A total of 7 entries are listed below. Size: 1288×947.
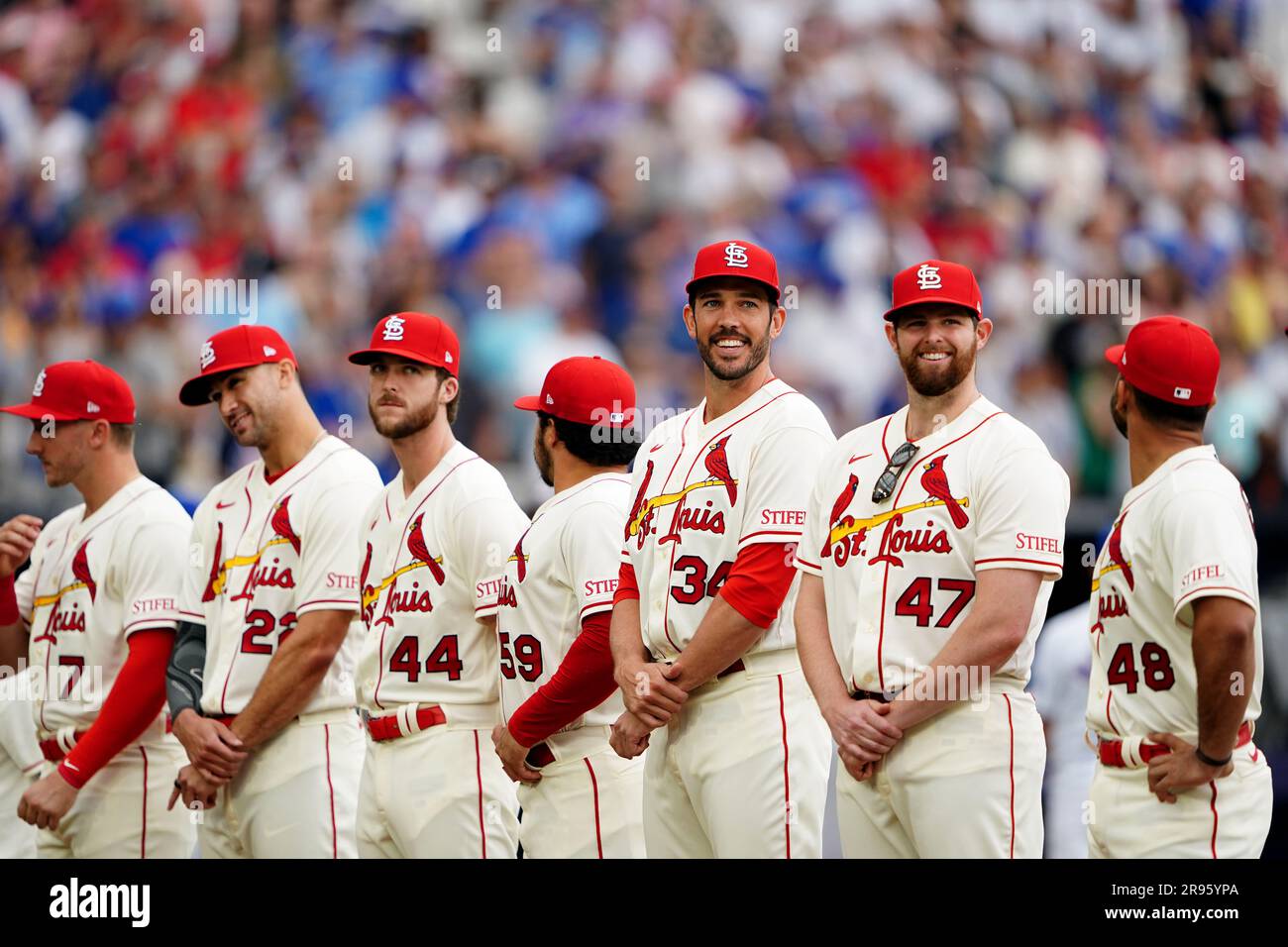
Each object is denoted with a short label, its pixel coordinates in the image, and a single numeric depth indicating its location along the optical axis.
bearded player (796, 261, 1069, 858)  3.56
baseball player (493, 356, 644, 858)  4.13
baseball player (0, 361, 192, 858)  4.71
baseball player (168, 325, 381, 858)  4.46
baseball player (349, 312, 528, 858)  4.30
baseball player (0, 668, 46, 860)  5.20
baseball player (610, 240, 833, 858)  3.83
